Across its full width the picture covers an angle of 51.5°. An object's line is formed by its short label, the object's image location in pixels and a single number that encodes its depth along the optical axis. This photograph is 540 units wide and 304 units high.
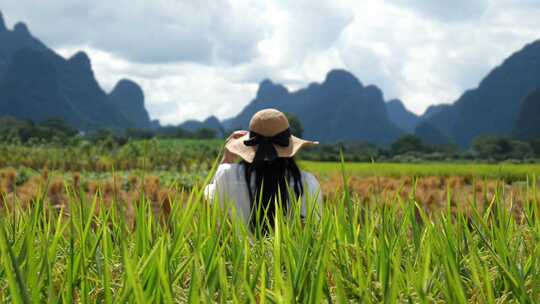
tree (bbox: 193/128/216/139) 91.56
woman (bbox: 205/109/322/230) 2.68
